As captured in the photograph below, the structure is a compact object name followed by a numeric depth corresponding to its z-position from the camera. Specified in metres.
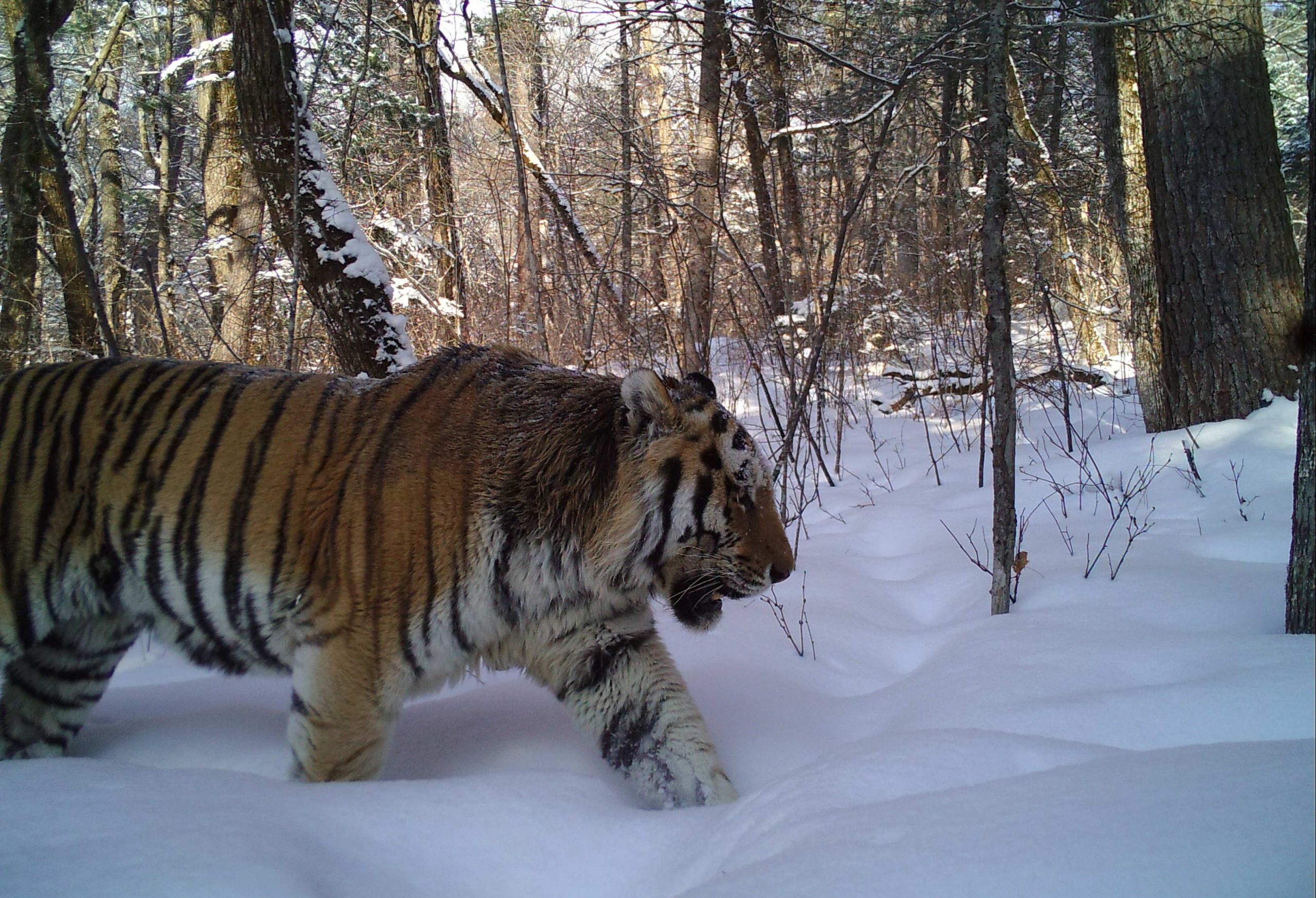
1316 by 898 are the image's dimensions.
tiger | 2.30
